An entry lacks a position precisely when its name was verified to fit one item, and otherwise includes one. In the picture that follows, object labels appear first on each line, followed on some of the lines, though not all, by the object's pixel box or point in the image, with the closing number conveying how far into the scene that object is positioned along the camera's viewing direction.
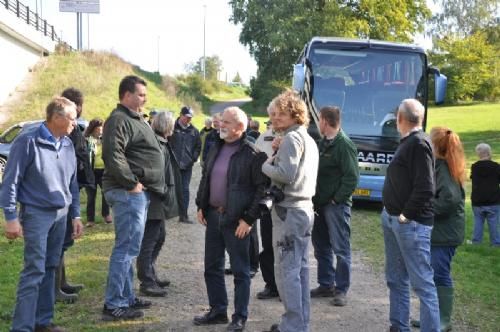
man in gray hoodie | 4.39
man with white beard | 4.70
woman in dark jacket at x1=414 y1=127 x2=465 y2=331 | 4.82
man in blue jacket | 4.20
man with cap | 9.90
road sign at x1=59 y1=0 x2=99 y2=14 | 38.78
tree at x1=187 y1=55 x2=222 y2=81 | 78.81
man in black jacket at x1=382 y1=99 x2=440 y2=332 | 4.35
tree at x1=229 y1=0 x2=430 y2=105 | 36.47
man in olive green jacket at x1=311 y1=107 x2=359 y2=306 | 5.75
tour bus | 11.30
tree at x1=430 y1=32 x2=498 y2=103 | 48.53
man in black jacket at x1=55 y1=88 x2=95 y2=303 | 5.33
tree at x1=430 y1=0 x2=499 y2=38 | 59.69
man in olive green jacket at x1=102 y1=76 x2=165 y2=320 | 4.81
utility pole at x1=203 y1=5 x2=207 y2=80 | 69.64
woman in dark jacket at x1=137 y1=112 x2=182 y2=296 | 5.63
